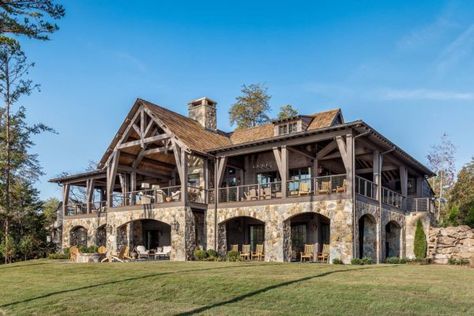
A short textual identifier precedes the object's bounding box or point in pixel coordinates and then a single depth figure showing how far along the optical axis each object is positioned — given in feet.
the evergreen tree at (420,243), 70.64
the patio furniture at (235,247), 72.25
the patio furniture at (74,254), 71.20
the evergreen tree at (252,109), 144.36
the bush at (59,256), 83.56
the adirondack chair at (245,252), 72.15
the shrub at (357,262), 57.88
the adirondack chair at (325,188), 63.00
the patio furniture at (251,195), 71.41
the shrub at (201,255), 69.21
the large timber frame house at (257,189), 63.67
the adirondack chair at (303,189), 65.74
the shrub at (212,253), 69.45
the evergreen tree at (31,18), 43.37
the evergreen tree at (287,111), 138.06
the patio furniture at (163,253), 77.03
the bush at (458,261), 61.50
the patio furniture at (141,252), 78.23
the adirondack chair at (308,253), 69.75
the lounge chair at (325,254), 68.23
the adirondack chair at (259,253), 71.46
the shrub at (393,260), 65.49
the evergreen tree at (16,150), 93.97
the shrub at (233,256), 67.10
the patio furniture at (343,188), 61.82
